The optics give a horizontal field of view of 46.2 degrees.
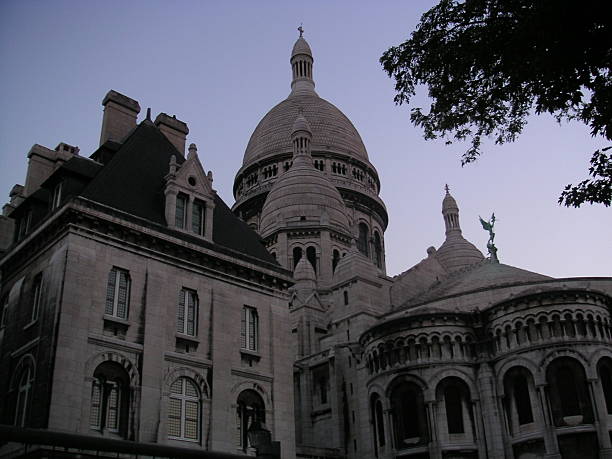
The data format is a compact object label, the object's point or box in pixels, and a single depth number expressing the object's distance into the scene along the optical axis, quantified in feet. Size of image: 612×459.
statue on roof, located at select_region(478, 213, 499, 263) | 189.25
